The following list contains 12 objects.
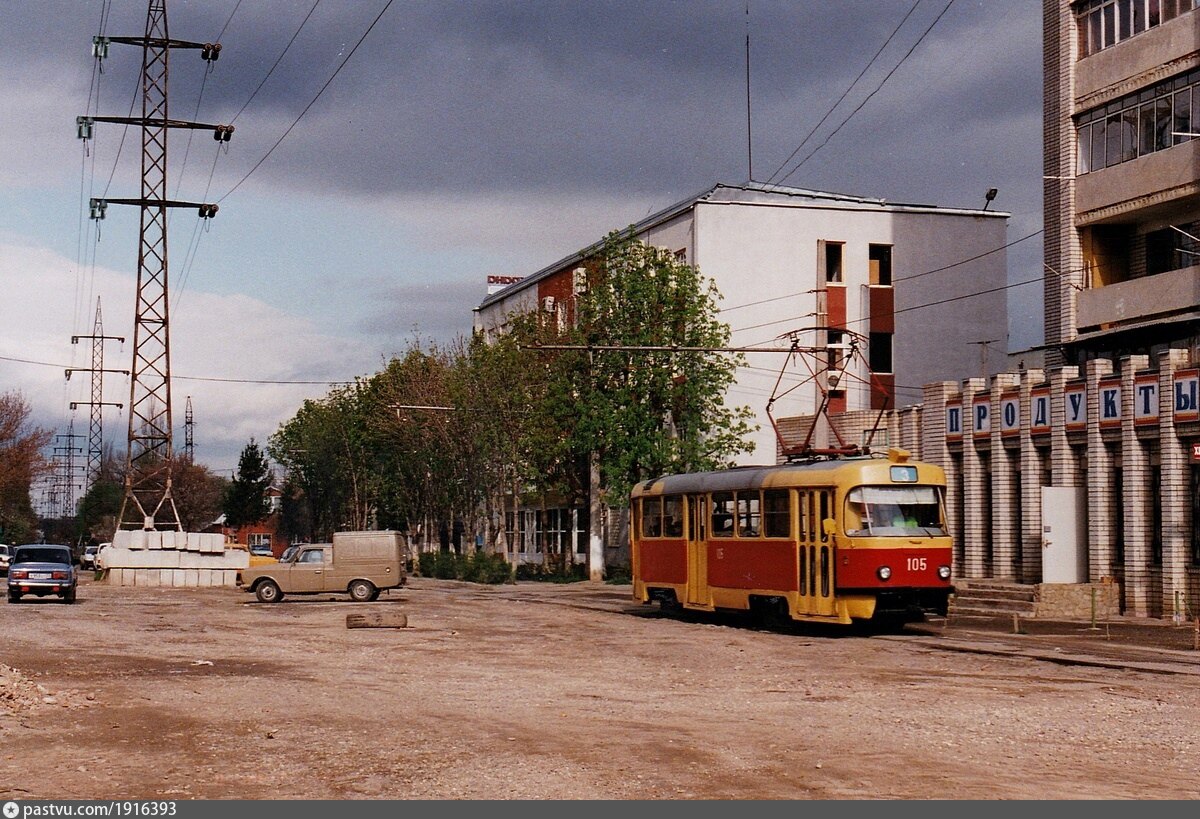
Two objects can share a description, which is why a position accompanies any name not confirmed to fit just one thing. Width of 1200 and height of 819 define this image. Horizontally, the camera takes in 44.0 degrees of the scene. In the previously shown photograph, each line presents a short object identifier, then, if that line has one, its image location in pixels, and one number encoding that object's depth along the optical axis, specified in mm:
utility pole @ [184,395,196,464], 129200
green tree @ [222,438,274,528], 138000
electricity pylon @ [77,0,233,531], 53750
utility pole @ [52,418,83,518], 143338
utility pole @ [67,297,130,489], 109688
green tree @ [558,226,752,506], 52562
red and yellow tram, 25562
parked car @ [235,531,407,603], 41875
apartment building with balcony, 35125
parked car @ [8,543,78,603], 40250
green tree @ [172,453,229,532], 118812
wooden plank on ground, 29156
